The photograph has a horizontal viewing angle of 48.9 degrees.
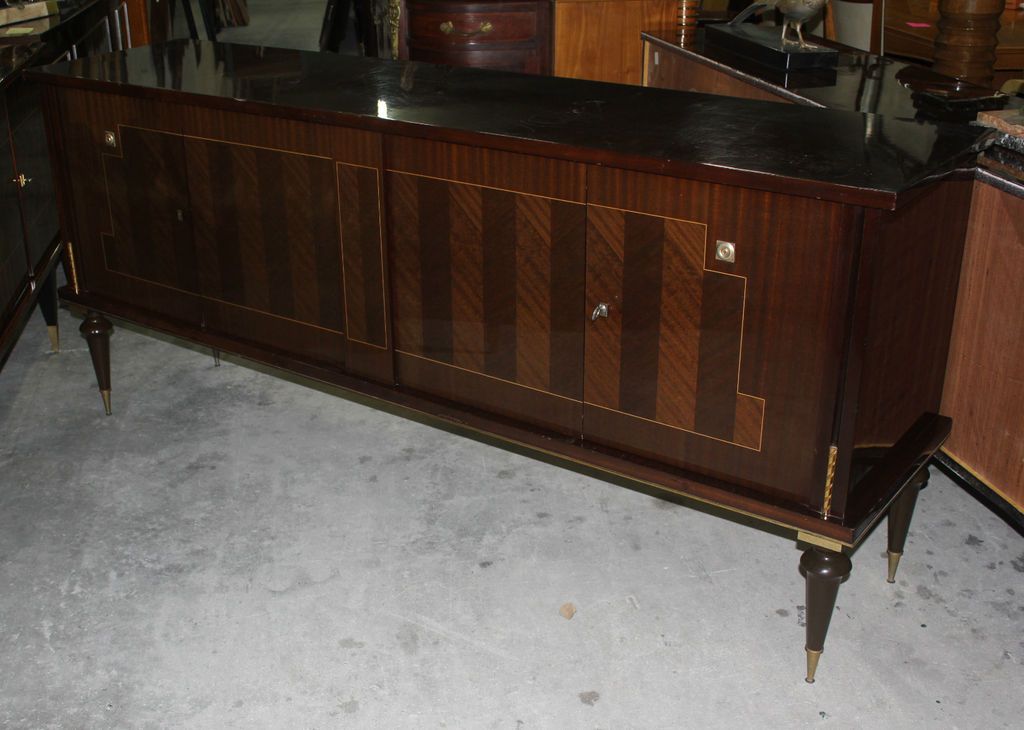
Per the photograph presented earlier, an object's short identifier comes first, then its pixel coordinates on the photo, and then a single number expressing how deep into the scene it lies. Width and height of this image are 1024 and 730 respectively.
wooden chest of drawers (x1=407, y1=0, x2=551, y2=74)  4.07
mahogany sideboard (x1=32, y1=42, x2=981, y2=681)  1.75
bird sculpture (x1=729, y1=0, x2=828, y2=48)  2.74
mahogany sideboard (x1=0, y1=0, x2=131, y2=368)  2.82
